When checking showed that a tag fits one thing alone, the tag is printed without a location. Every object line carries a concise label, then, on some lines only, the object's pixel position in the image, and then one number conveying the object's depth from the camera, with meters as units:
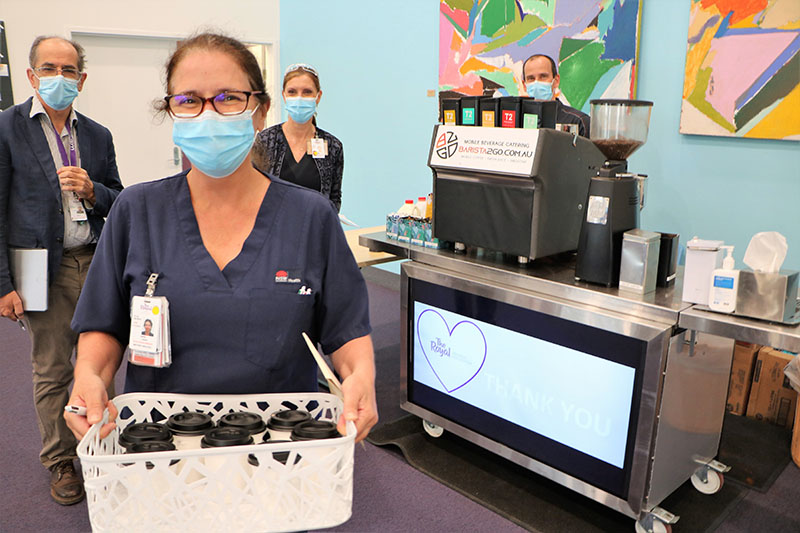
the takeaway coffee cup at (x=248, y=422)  1.07
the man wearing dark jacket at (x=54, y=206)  2.31
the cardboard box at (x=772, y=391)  3.04
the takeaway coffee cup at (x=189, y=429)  1.05
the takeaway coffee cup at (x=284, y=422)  1.07
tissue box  1.80
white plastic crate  0.89
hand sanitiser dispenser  1.87
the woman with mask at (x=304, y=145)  3.38
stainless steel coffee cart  1.96
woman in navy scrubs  1.21
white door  5.75
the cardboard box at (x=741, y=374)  3.16
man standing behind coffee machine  3.38
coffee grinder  2.12
